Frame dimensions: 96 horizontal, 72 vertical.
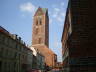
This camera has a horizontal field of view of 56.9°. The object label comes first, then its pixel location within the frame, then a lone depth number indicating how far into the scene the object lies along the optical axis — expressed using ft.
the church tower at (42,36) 162.23
